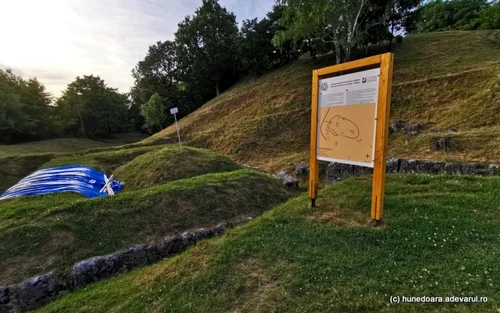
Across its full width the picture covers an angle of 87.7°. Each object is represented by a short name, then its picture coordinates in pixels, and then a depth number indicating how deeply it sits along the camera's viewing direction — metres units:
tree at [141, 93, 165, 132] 26.31
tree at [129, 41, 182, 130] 35.69
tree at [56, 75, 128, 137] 33.38
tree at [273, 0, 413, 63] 15.74
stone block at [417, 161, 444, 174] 6.23
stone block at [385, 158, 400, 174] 6.87
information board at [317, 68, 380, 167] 3.56
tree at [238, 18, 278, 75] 26.50
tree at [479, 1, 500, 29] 25.15
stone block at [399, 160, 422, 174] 6.54
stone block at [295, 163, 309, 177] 10.12
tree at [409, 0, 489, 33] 30.41
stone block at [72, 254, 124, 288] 3.90
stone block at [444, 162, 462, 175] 5.95
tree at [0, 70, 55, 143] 25.17
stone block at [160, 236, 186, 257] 4.52
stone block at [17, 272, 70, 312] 3.60
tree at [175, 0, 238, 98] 30.66
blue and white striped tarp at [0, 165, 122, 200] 8.43
